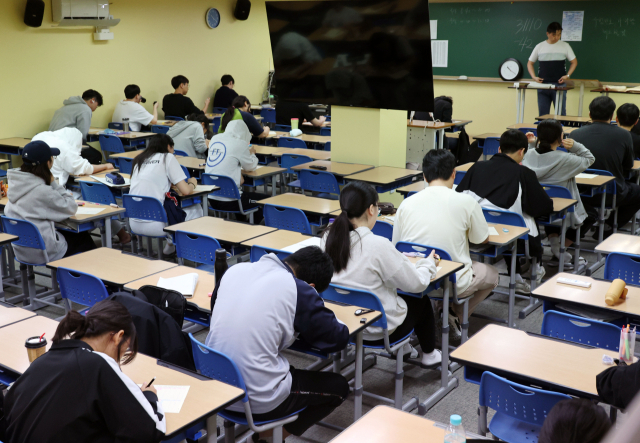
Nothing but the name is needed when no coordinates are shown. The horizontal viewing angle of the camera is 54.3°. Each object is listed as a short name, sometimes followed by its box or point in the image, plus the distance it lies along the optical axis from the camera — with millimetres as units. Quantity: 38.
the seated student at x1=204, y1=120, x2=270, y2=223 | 5984
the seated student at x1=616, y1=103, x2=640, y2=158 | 6055
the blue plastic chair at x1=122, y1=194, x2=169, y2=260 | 4984
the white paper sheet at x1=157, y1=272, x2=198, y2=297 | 3265
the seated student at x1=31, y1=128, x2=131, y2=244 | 6035
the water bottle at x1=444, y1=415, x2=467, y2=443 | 1879
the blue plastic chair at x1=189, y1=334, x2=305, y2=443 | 2416
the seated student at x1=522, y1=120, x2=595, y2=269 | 5074
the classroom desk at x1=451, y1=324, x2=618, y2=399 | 2338
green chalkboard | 9859
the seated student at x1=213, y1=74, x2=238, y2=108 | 11031
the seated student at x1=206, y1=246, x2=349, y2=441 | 2453
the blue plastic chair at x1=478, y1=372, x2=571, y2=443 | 2145
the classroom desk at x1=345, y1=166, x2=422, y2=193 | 5750
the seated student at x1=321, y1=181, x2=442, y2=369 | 3160
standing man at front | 9570
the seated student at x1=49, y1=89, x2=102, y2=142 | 8391
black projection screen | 5984
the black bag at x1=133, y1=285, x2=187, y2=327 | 2900
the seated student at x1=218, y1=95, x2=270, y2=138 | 7523
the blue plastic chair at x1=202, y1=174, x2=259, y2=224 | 5783
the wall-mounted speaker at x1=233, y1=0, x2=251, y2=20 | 11555
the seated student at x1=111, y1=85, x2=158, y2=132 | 9352
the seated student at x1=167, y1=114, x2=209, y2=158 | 7516
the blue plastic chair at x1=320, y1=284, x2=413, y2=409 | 3086
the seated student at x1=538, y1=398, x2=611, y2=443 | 1509
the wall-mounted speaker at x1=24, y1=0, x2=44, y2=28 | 8531
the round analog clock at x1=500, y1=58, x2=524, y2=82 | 10781
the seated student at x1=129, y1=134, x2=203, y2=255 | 5230
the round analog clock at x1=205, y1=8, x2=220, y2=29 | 11258
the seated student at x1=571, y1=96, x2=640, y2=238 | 5781
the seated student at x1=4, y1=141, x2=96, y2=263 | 4469
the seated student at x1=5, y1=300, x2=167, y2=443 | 1860
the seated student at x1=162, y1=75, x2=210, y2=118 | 10078
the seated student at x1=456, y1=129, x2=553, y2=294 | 4480
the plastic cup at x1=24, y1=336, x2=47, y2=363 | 2412
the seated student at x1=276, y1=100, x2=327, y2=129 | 8977
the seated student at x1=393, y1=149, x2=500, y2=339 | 3805
